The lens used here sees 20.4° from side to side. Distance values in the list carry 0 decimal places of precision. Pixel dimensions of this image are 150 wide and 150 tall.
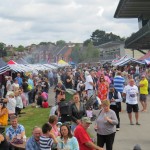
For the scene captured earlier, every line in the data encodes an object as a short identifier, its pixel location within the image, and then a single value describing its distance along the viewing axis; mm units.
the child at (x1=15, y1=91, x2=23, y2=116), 18156
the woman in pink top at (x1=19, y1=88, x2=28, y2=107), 20647
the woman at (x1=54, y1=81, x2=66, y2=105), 17188
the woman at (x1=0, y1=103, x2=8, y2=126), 14029
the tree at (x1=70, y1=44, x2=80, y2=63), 122350
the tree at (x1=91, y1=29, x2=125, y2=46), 188750
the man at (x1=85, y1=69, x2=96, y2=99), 19281
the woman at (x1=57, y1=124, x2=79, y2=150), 7543
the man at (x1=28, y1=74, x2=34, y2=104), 23641
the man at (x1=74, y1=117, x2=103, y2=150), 8016
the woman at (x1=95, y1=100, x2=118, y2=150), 9250
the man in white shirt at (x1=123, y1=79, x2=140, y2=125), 14531
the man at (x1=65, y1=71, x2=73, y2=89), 24203
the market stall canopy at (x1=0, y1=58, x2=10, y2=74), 24031
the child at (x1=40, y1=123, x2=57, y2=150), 8281
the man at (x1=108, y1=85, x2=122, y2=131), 13417
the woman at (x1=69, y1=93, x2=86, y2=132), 10547
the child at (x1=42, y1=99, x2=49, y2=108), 21234
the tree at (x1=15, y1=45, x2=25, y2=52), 163075
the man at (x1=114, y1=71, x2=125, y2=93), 17016
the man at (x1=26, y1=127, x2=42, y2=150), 8336
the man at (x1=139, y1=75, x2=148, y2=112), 18031
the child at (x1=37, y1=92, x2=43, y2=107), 21714
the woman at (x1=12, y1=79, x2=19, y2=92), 18756
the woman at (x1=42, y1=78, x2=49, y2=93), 25258
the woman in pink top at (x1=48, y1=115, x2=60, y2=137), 9335
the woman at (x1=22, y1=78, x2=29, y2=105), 22248
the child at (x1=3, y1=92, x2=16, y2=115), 16297
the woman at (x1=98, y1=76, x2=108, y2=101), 16297
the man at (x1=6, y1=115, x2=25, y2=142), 9836
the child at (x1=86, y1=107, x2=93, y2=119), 12473
